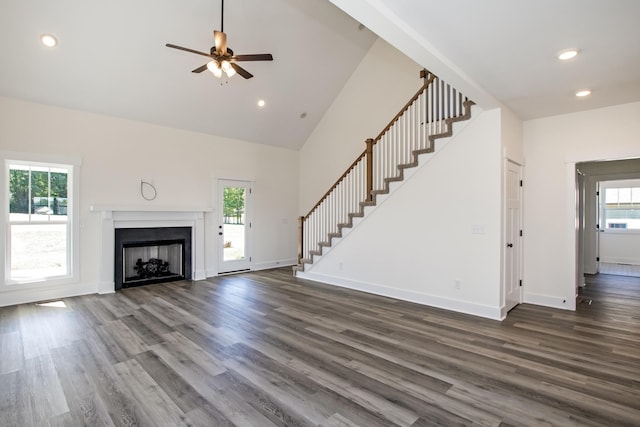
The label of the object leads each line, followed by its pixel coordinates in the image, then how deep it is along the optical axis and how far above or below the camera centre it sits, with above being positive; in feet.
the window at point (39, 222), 16.74 -0.49
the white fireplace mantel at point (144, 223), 18.95 -0.70
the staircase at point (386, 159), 16.44 +2.94
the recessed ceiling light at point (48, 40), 14.30 +7.51
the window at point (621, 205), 29.55 +0.55
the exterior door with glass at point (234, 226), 24.25 -1.05
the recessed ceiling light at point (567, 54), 10.00 +4.86
